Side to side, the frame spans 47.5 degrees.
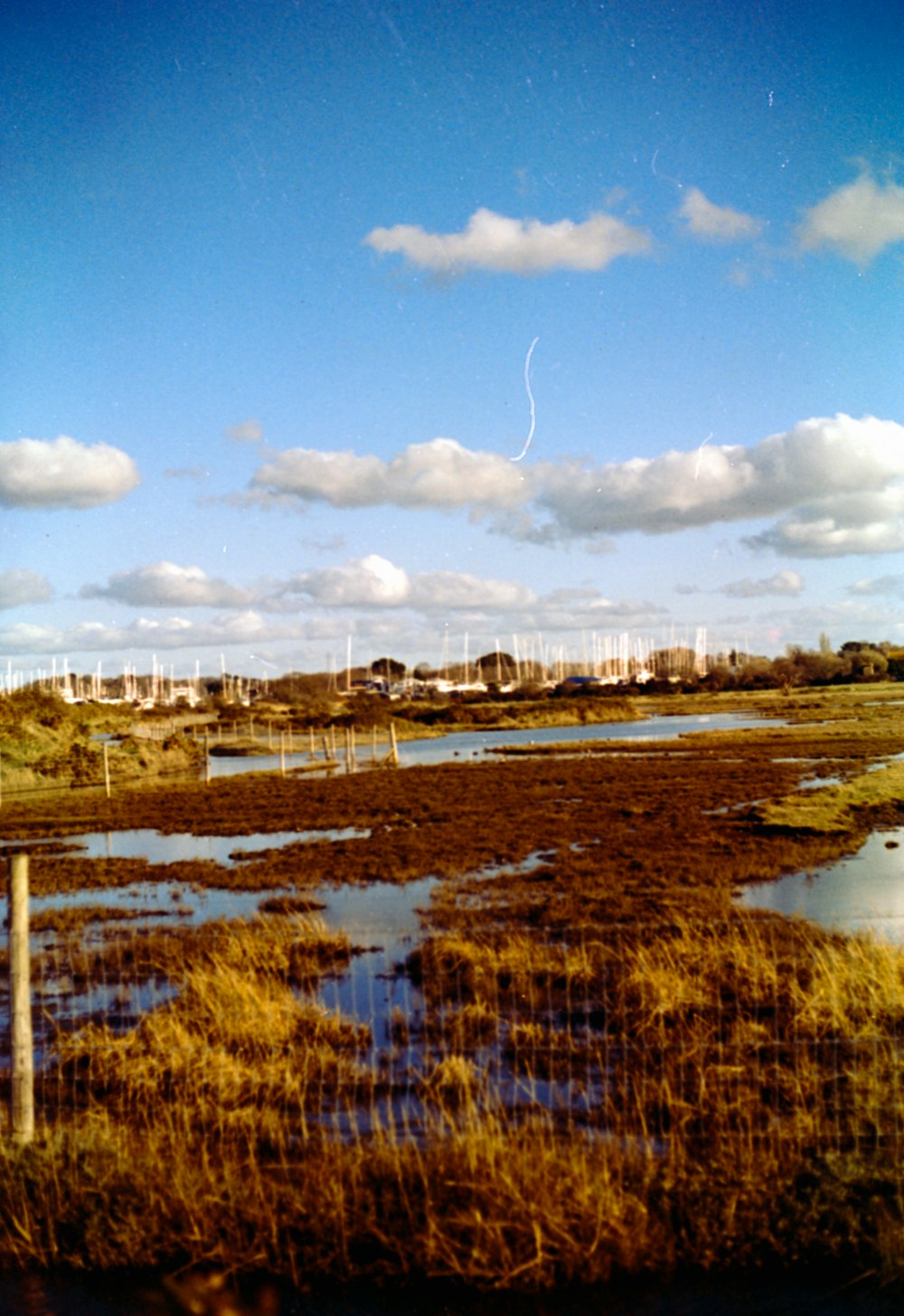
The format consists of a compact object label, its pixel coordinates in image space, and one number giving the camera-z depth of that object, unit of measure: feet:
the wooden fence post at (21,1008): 19.81
